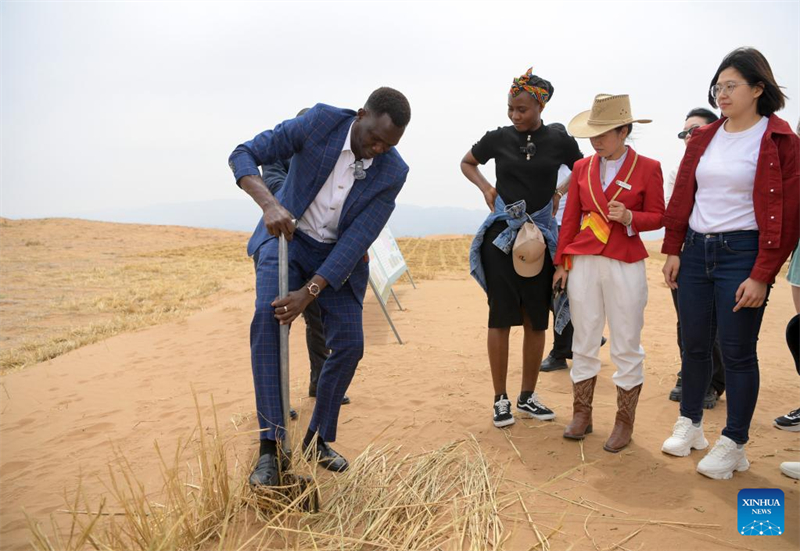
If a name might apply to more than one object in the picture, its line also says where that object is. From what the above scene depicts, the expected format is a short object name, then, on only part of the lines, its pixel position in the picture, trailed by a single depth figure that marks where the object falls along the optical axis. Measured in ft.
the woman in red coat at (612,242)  11.50
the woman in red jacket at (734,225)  9.82
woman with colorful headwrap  12.61
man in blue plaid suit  10.28
